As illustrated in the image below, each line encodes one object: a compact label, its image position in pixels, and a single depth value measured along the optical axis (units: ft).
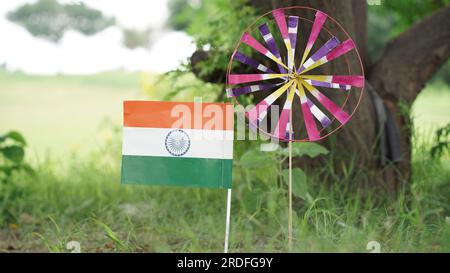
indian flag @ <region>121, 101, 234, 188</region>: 7.23
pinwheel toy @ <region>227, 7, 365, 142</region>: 7.27
